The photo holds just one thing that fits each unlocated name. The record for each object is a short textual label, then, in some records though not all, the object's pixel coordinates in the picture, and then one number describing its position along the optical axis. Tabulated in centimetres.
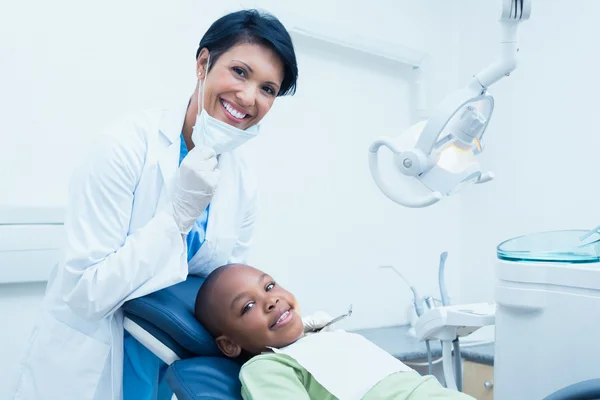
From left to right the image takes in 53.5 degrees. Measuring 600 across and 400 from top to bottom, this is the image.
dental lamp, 124
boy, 113
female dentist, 122
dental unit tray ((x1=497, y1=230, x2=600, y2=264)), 120
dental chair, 111
